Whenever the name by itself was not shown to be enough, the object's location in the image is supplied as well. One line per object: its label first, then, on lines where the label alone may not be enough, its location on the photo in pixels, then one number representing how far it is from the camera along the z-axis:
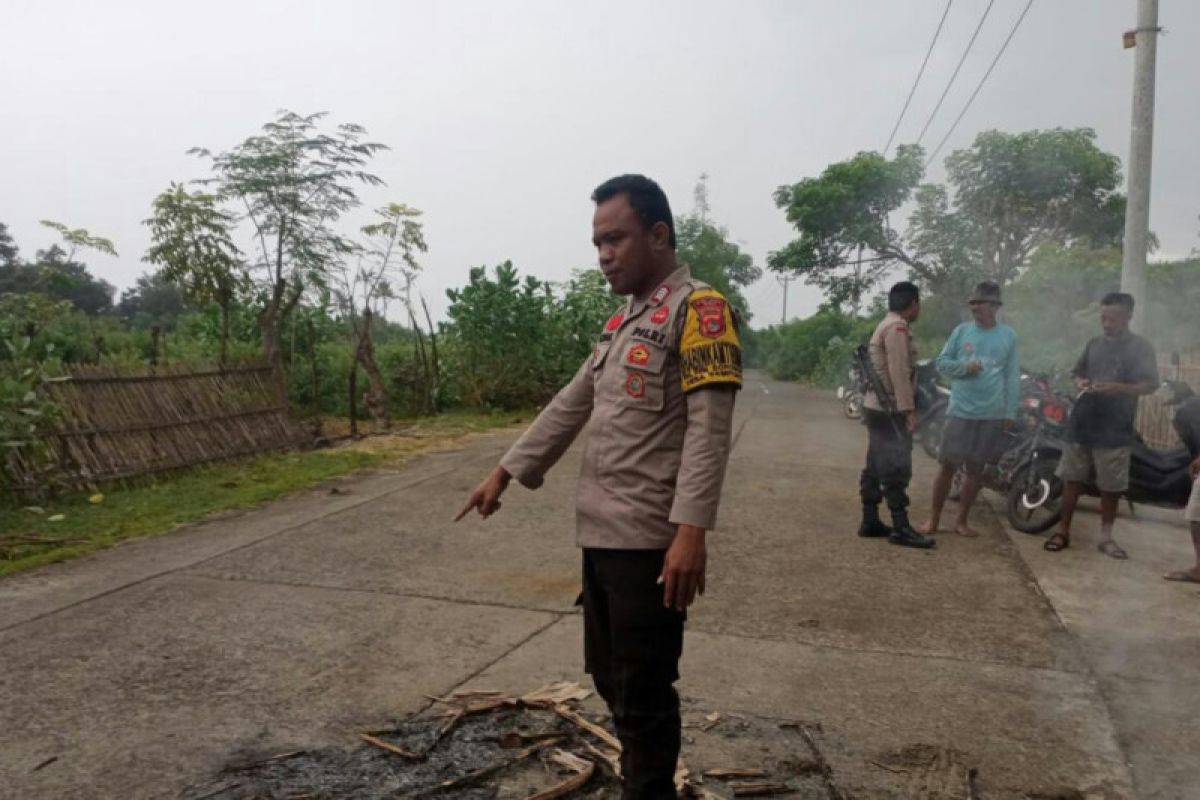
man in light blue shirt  5.78
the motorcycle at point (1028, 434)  6.29
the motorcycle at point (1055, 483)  5.83
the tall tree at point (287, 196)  10.60
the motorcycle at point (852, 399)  14.25
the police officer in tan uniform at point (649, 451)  2.12
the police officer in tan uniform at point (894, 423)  5.65
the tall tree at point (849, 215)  20.77
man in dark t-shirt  5.35
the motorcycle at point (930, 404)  8.58
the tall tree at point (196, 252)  10.51
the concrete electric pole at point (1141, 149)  7.55
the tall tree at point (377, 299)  11.59
